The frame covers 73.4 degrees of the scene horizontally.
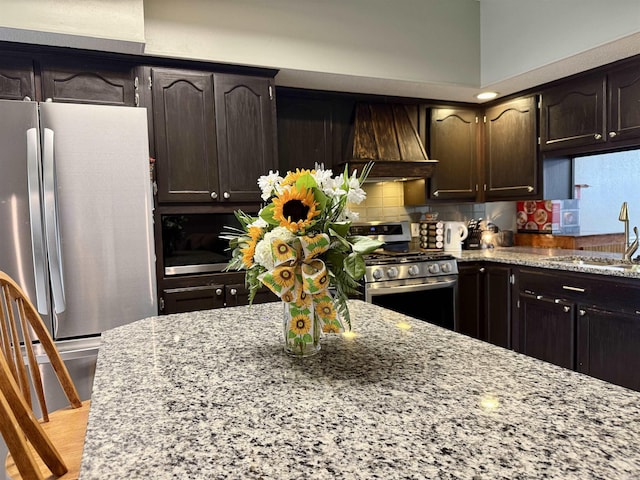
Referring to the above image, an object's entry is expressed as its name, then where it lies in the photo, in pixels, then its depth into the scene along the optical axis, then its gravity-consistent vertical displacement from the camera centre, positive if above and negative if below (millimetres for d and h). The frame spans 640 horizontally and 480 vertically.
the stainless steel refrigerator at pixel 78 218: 1884 +42
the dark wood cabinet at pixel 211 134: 2465 +531
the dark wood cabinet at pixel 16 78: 2184 +774
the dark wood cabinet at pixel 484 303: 3137 -658
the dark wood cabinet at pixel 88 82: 2262 +787
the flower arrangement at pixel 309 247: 919 -58
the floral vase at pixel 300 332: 979 -262
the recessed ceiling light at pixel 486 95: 3392 +965
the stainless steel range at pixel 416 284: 2943 -467
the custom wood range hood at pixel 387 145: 3230 +571
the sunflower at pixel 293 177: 947 +98
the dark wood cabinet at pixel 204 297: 2469 -437
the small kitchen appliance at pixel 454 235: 3465 -150
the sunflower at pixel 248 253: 990 -71
